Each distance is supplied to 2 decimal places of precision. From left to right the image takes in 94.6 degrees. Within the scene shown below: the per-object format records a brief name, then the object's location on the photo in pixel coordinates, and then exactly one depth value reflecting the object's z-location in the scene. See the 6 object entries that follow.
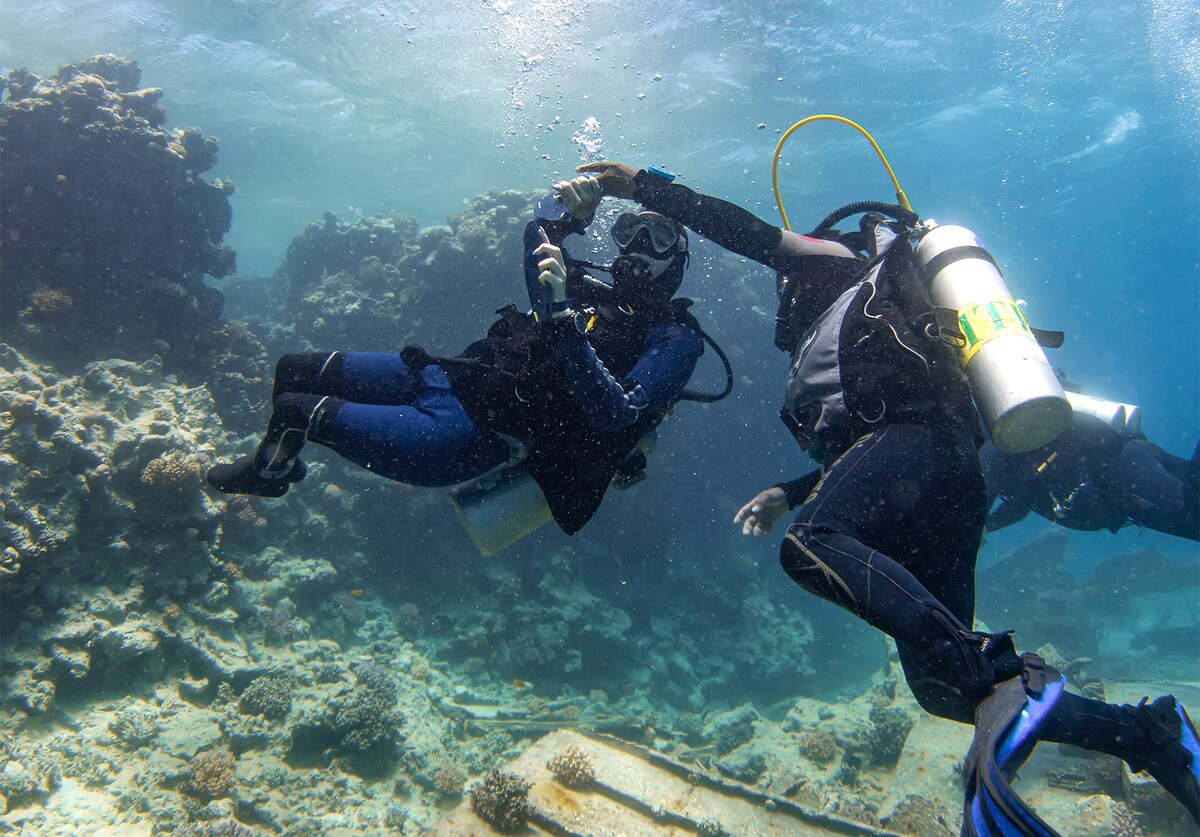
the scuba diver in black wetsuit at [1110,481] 5.82
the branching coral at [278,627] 8.23
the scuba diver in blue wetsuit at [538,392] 3.14
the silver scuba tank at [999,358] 2.45
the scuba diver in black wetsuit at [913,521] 2.07
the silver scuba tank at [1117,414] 5.88
